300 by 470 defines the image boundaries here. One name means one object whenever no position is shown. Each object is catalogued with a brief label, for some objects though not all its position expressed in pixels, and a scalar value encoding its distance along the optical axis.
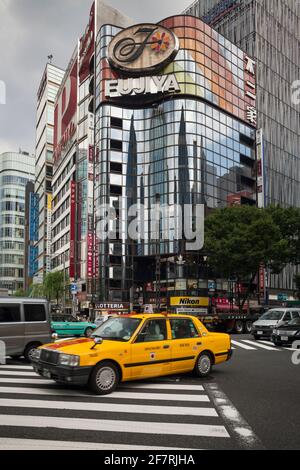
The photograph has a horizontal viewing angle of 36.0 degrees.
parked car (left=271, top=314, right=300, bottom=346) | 19.05
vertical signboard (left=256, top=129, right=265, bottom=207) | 63.72
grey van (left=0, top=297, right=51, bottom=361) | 12.73
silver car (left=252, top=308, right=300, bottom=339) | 22.84
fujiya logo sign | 59.91
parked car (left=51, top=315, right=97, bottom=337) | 24.45
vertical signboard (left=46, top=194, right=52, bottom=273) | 89.75
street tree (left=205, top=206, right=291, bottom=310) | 37.44
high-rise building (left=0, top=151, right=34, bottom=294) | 138.50
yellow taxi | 8.59
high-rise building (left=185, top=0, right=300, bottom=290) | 69.49
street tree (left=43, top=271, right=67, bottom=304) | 62.75
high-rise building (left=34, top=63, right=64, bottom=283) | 97.62
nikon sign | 53.19
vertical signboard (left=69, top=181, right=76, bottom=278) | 67.00
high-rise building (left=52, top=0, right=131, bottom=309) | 62.81
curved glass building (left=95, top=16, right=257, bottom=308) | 55.53
